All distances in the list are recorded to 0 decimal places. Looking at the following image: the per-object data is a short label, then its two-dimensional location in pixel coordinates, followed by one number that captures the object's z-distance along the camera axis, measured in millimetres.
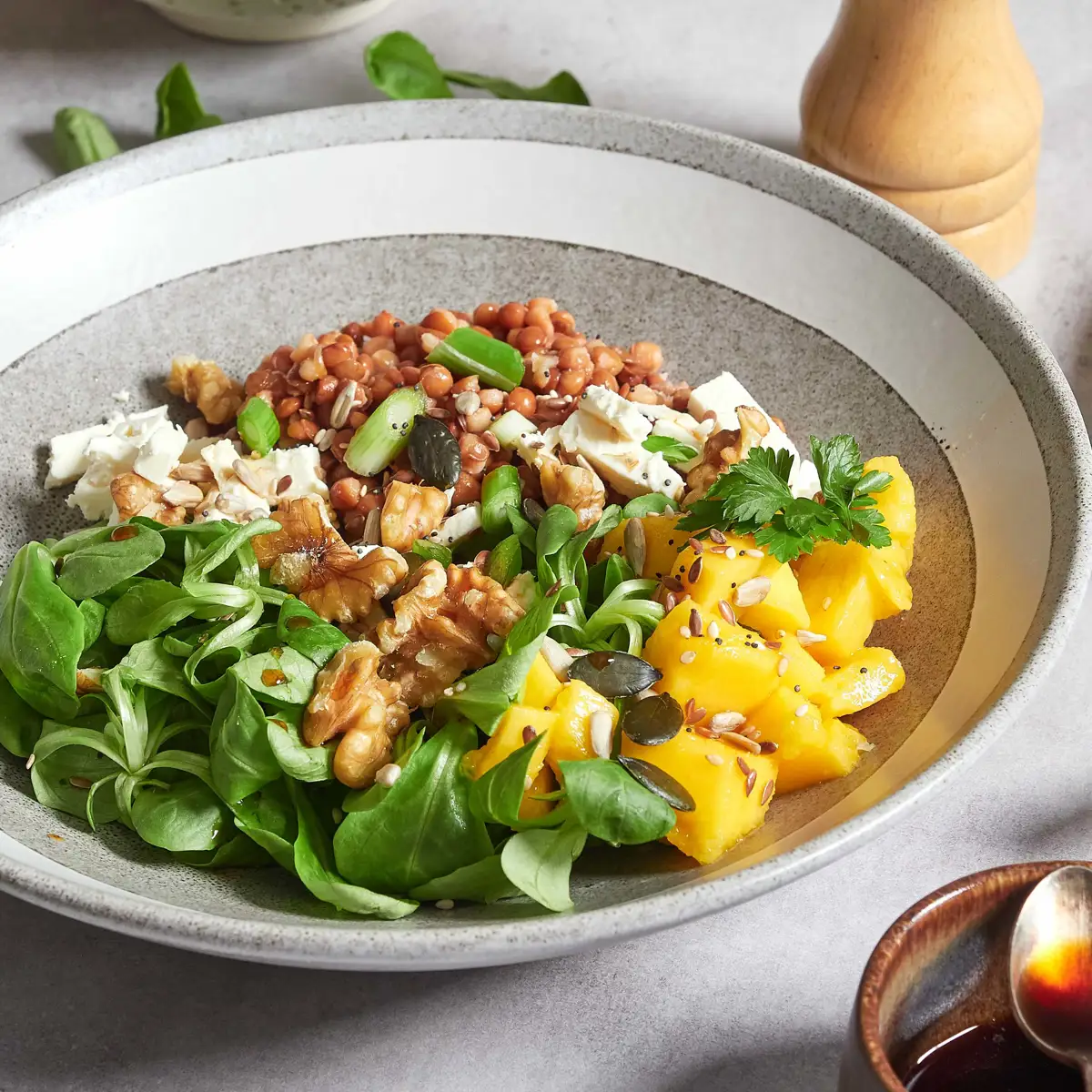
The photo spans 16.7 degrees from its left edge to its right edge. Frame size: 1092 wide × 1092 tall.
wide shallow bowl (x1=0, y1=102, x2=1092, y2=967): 717
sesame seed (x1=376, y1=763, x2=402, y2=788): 698
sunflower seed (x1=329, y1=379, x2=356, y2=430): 777
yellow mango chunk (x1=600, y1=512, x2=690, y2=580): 741
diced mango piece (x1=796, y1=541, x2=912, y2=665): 723
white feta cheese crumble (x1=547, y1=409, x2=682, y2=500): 757
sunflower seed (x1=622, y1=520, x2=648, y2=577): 742
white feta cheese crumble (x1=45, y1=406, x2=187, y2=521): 766
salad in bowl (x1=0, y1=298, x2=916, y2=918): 697
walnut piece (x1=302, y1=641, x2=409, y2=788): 705
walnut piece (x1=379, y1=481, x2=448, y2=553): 749
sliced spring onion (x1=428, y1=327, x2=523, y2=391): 784
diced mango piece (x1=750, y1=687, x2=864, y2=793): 705
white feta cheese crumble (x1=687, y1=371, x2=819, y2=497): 759
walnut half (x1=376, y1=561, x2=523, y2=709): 723
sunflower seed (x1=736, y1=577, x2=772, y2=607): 714
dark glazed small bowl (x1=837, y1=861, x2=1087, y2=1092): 654
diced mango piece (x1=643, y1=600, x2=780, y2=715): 704
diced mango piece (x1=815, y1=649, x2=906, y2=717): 717
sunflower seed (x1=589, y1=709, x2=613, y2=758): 700
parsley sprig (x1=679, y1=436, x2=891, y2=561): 723
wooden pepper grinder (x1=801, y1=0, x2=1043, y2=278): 824
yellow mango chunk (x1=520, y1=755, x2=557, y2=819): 697
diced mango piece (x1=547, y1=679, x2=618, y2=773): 701
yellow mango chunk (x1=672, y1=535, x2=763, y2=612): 717
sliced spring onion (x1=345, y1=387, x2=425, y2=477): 768
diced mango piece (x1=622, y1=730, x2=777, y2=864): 694
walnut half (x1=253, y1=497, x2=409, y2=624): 736
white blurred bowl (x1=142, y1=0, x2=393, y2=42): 918
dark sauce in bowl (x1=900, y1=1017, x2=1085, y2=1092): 665
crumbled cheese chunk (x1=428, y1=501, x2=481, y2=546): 756
